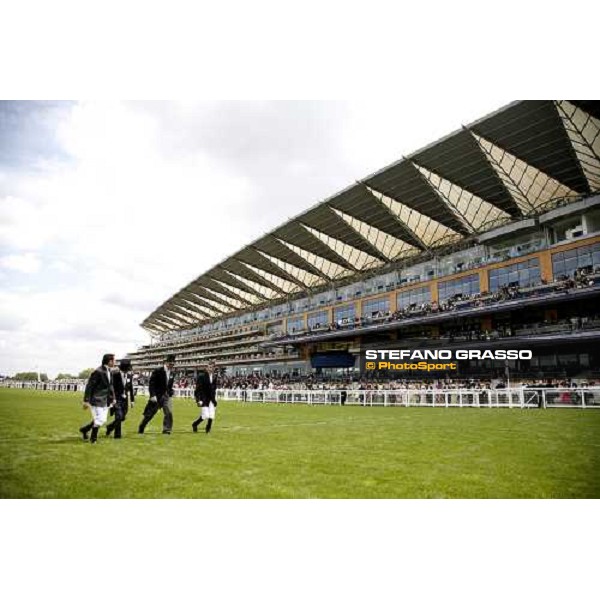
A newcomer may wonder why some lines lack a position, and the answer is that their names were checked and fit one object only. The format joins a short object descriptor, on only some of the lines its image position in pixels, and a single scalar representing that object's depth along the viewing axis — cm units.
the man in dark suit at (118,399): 916
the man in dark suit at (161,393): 998
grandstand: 3042
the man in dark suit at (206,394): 1058
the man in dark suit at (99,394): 851
